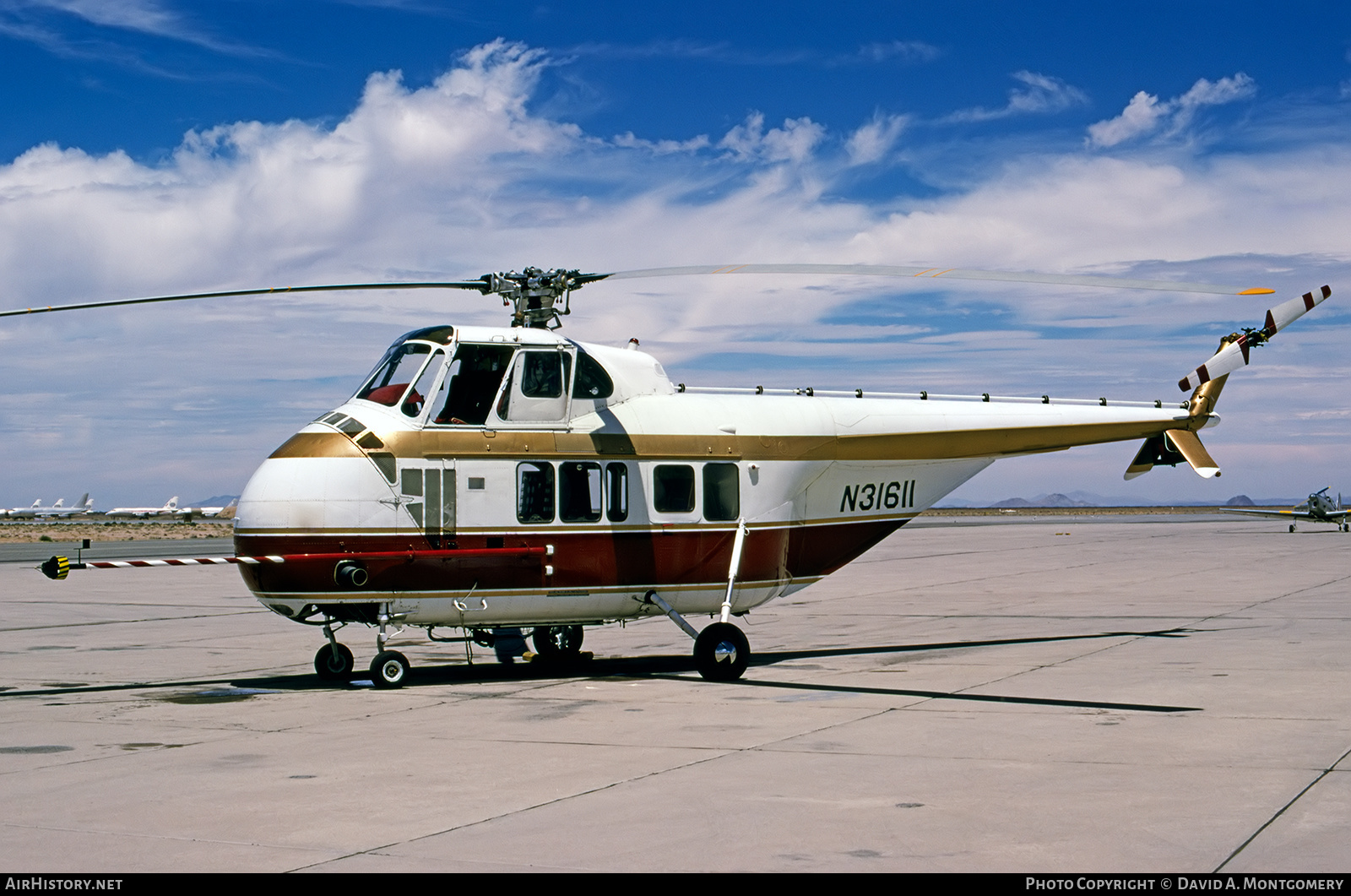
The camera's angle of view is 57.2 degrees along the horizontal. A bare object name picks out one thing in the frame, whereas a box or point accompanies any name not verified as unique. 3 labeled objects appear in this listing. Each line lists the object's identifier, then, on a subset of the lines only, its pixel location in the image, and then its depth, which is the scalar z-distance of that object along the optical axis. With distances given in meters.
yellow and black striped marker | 11.78
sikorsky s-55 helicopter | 13.30
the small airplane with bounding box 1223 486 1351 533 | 63.53
